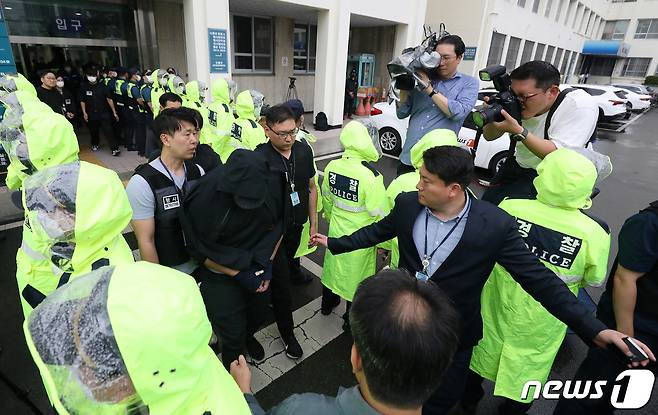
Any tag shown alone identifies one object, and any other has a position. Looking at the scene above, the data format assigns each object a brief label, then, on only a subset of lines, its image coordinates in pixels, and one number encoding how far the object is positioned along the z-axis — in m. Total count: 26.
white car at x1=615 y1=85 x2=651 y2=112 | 19.91
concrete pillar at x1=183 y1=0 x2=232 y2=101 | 7.80
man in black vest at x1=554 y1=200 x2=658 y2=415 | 1.70
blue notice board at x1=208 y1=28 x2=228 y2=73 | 8.11
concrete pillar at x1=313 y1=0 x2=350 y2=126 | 10.07
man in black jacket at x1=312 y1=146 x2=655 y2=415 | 1.74
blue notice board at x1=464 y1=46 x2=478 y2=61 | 15.64
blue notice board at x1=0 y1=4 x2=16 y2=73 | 6.12
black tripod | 12.45
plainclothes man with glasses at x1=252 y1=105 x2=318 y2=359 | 2.72
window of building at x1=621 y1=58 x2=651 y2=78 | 34.66
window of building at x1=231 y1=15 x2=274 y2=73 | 11.48
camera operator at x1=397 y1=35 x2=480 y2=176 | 3.03
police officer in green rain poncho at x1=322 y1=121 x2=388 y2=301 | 2.93
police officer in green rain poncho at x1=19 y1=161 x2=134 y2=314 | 1.56
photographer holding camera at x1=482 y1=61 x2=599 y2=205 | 2.52
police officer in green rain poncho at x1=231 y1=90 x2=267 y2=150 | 4.63
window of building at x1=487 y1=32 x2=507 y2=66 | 17.09
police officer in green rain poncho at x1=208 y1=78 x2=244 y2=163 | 4.84
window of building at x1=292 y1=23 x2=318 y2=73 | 13.05
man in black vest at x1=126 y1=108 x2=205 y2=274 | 2.27
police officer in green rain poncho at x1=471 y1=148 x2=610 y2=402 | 2.01
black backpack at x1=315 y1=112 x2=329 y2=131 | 10.87
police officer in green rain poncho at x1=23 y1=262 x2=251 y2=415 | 0.83
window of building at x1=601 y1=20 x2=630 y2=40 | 35.65
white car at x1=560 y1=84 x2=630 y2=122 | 15.70
